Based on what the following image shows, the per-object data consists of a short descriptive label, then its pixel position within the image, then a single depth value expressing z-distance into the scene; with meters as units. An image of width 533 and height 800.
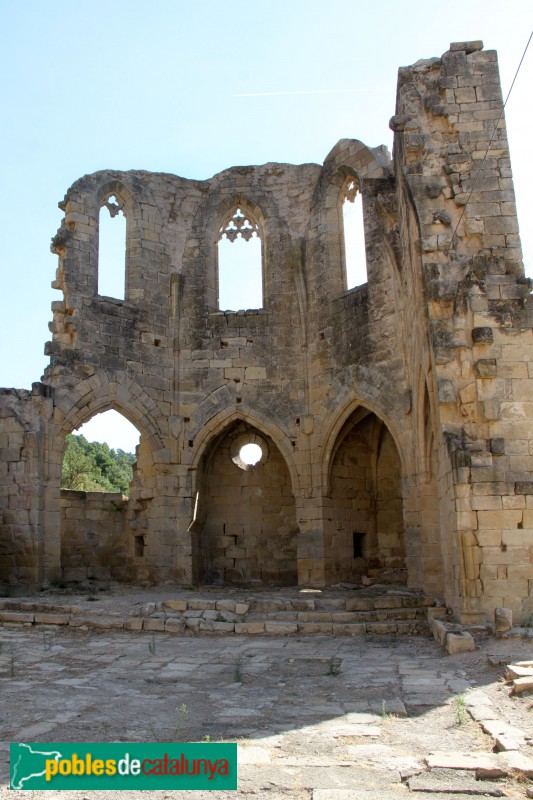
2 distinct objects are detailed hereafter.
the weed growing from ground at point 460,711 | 5.09
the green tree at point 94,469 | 28.03
